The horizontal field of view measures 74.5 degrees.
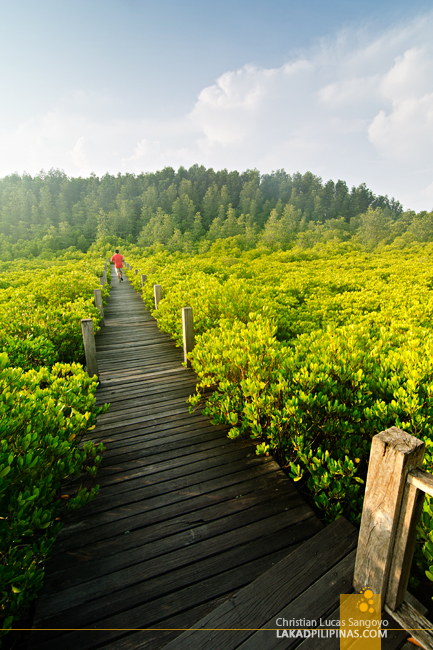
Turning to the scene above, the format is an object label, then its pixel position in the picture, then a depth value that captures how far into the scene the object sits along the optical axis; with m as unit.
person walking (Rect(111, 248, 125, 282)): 18.08
